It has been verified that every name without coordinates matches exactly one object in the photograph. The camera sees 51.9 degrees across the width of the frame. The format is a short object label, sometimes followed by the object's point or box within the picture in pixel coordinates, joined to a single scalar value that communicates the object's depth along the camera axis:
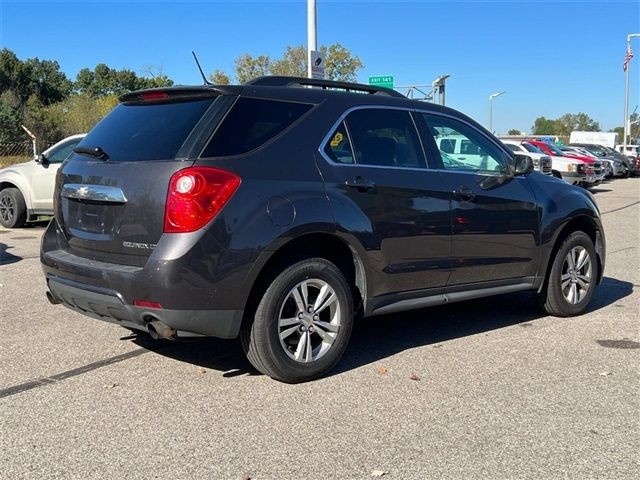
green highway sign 25.59
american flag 48.81
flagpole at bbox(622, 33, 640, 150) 48.09
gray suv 3.82
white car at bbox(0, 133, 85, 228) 11.66
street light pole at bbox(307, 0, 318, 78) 14.12
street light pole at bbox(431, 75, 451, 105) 24.95
